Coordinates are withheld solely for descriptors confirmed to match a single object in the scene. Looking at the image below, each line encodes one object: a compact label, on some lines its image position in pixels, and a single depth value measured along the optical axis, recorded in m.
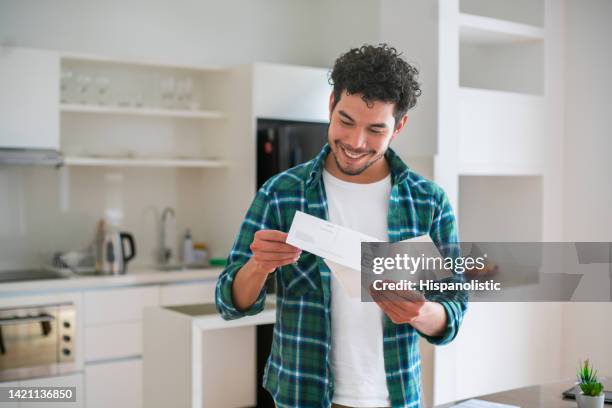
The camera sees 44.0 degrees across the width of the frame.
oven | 3.87
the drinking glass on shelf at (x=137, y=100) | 4.66
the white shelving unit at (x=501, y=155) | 3.66
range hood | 4.07
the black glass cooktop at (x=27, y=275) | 4.13
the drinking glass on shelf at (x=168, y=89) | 4.70
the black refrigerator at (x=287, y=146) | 4.52
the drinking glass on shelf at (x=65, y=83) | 4.38
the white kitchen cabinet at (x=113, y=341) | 4.13
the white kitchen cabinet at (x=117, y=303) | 4.12
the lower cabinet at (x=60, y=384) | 3.93
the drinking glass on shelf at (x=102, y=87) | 4.52
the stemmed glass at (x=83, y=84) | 4.43
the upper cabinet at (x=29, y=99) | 4.12
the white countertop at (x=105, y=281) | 3.93
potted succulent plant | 1.80
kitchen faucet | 4.96
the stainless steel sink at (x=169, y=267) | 4.69
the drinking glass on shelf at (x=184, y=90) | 4.74
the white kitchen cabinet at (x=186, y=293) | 4.36
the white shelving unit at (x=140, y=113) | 4.52
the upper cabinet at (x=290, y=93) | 4.69
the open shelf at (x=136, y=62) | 4.43
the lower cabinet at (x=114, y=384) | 4.12
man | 1.71
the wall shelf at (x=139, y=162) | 4.39
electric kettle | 4.39
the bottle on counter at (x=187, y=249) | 4.93
